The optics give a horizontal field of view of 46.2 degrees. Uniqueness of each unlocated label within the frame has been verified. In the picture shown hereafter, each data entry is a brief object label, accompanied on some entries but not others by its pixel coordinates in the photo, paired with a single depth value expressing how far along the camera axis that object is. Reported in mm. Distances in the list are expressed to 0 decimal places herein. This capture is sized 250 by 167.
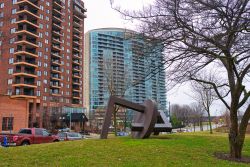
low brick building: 49541
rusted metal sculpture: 20780
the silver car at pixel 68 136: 30094
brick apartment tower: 68500
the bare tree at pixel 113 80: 34531
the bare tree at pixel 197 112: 73138
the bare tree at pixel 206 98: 43884
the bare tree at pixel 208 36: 9672
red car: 20156
